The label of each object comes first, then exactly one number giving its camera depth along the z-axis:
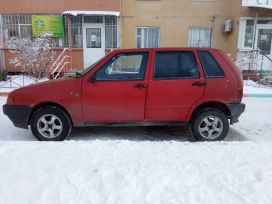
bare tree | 12.41
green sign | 14.53
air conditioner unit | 14.87
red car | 4.90
